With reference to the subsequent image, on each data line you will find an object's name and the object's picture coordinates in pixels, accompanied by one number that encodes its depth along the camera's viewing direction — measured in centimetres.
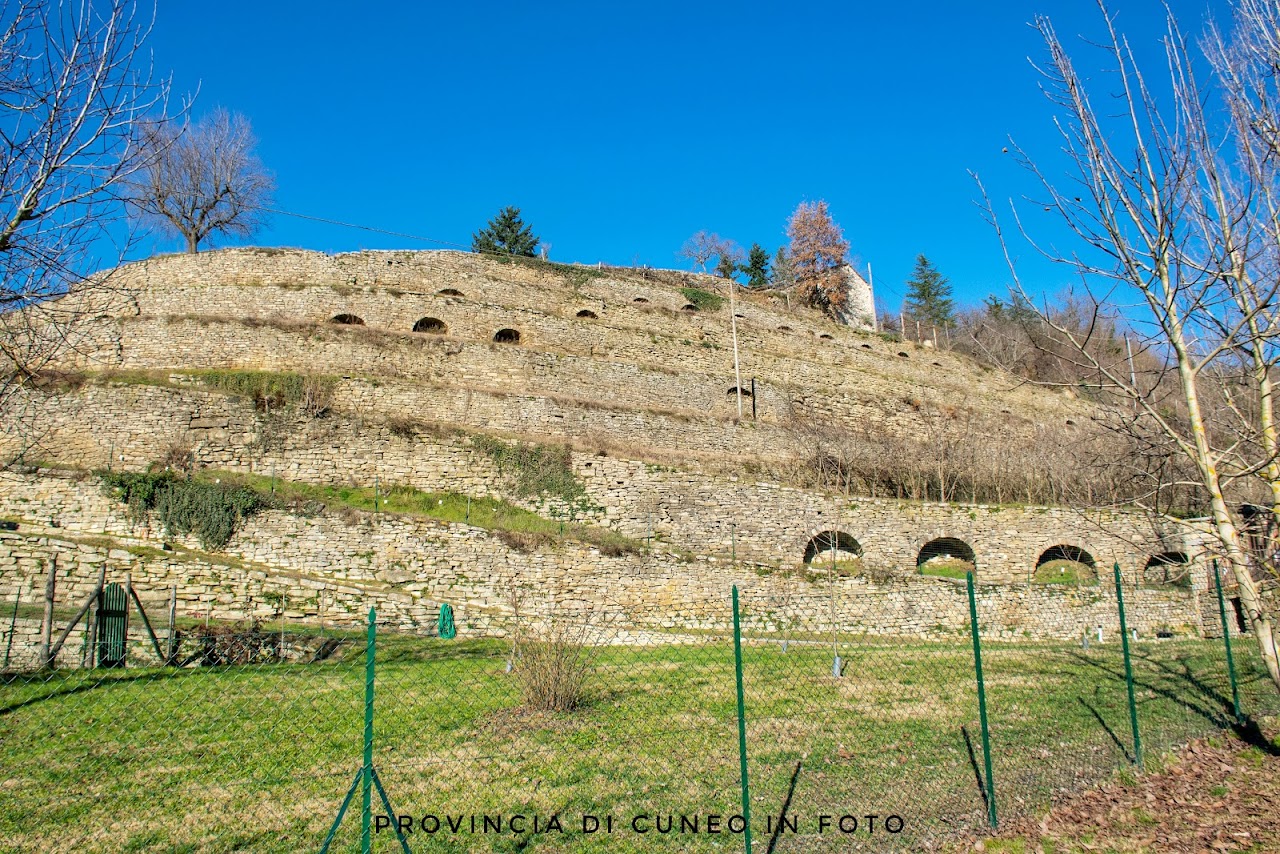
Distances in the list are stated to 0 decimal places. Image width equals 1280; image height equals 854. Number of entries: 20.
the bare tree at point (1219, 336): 579
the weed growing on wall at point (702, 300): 3462
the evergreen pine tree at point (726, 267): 4803
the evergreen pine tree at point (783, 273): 4397
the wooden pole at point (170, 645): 1001
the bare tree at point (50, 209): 509
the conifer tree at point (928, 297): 5525
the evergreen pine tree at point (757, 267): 4641
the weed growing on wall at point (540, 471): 1827
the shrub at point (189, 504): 1447
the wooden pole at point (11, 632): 914
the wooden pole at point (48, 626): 926
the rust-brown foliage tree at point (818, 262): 4247
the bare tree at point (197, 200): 2986
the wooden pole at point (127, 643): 986
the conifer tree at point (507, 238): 3956
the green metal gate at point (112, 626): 984
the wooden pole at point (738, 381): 2690
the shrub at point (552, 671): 739
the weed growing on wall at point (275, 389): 1872
